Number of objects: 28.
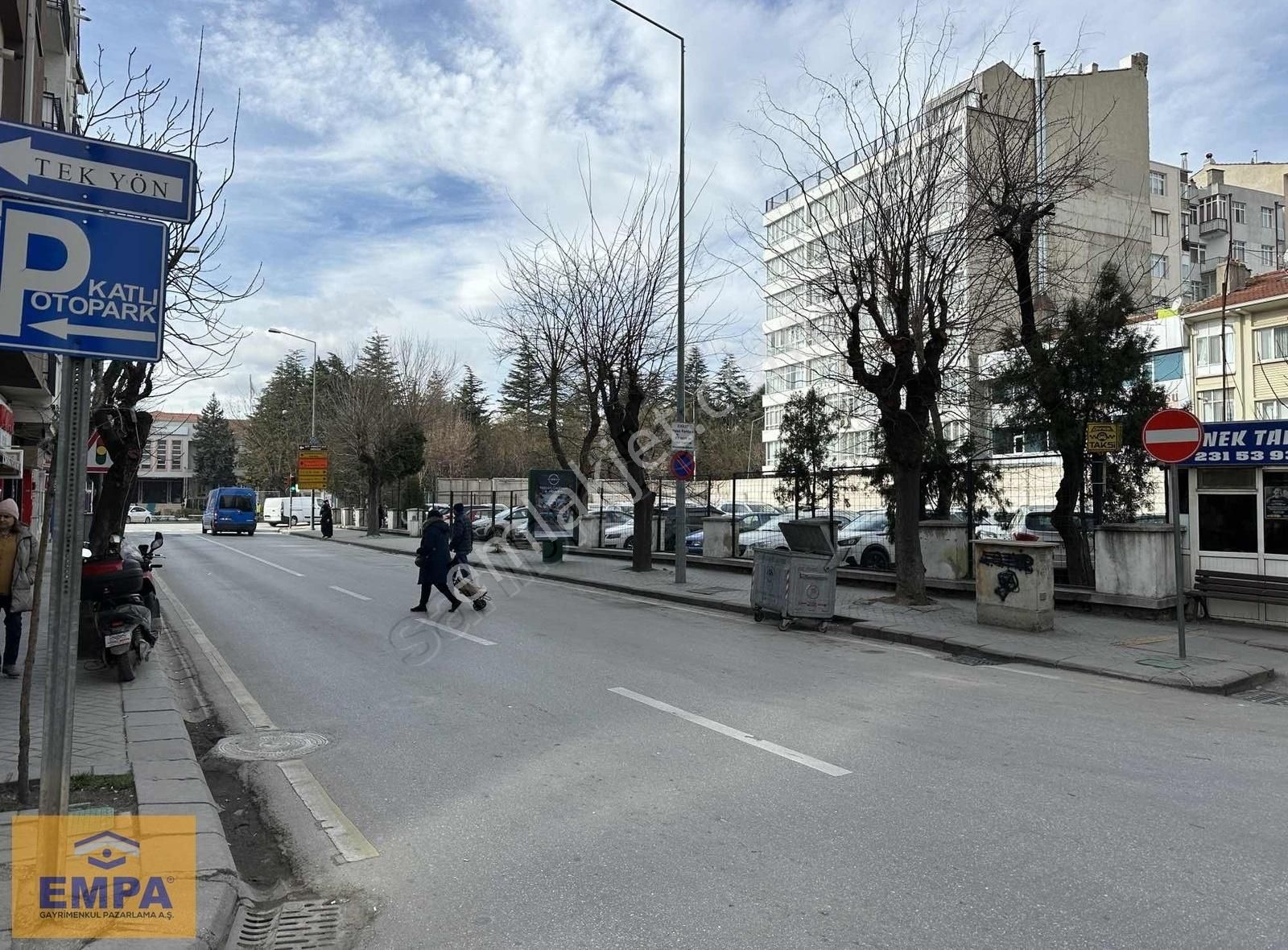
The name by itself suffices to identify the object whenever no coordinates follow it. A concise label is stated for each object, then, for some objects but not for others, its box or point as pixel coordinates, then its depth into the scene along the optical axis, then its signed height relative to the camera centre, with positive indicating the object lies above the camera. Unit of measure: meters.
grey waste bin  12.21 -1.13
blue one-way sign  3.83 +1.52
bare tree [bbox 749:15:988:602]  13.34 +3.70
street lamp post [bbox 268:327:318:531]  45.56 +3.01
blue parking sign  3.68 +0.96
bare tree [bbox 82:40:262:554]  9.42 +1.21
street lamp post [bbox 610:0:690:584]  16.97 +1.72
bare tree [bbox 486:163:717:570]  20.70 +3.45
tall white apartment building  13.95 +4.34
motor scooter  7.79 -1.04
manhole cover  6.00 -1.80
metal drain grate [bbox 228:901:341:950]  3.52 -1.82
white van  55.28 -0.79
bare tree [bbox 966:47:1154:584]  13.36 +3.61
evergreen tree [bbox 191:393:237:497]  85.94 +4.69
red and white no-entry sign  9.54 +0.72
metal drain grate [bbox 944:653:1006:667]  9.90 -1.90
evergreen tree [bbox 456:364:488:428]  73.38 +8.67
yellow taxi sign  12.58 +0.91
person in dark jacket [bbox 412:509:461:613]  12.95 -0.89
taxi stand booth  11.64 -0.11
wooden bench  11.64 -1.21
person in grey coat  7.92 -0.74
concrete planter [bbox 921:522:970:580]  15.25 -0.92
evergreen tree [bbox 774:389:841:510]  18.47 +1.08
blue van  41.28 -0.65
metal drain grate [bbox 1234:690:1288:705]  8.27 -1.94
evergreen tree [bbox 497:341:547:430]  25.62 +6.17
